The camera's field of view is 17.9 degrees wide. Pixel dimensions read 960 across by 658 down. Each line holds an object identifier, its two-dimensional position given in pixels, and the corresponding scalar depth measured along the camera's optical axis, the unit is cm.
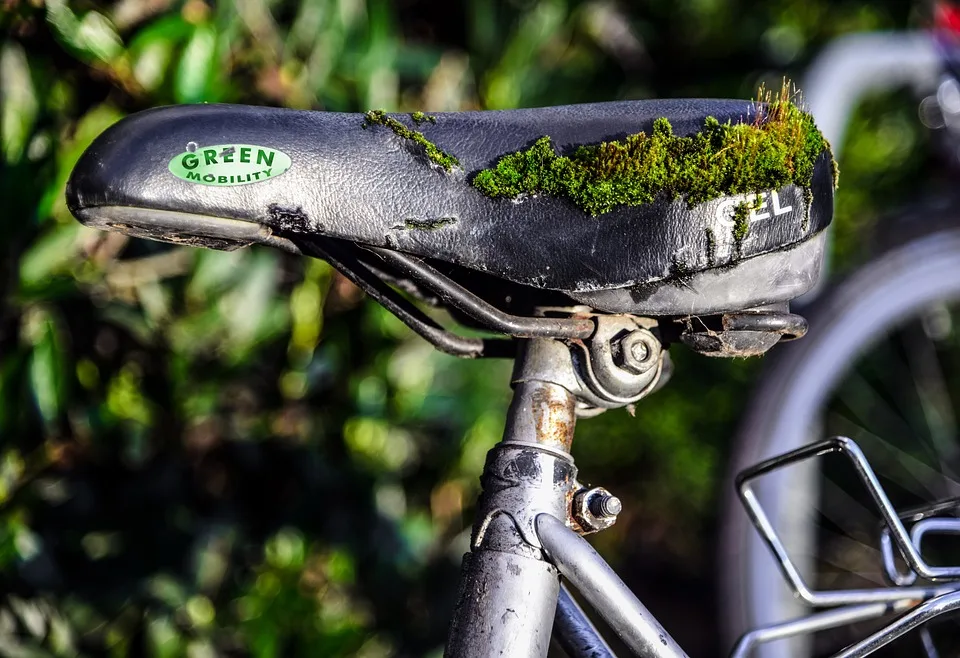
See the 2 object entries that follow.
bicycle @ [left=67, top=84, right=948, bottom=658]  105
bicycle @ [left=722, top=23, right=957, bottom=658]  149
